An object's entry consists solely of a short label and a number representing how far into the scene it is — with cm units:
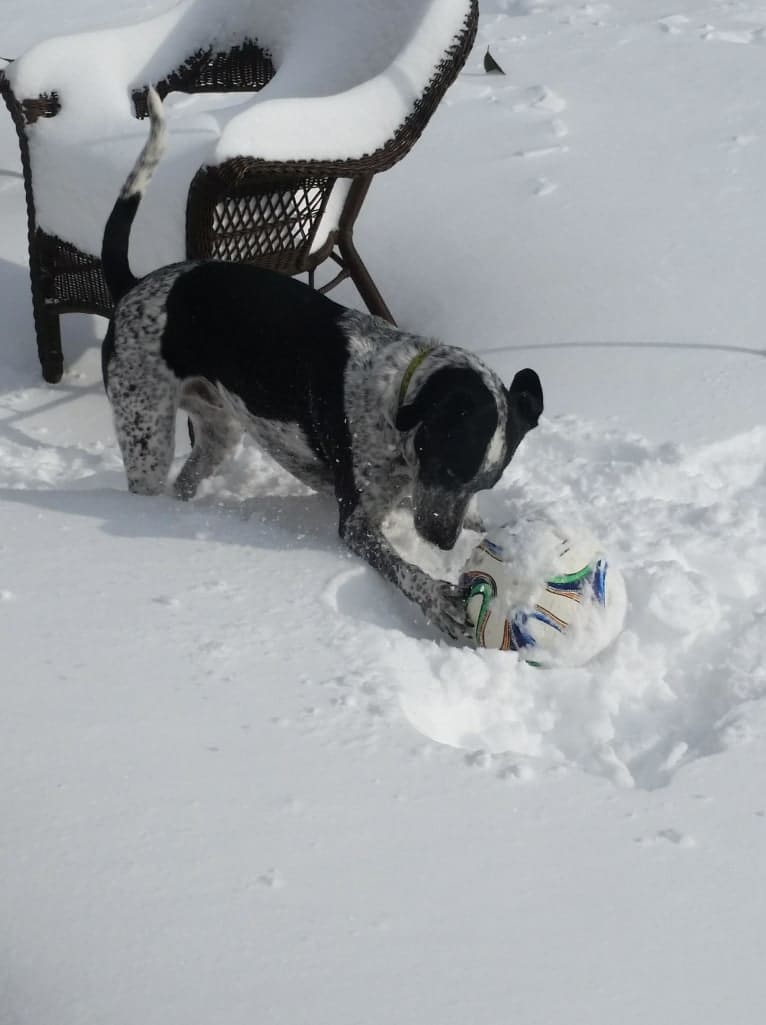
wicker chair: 359
